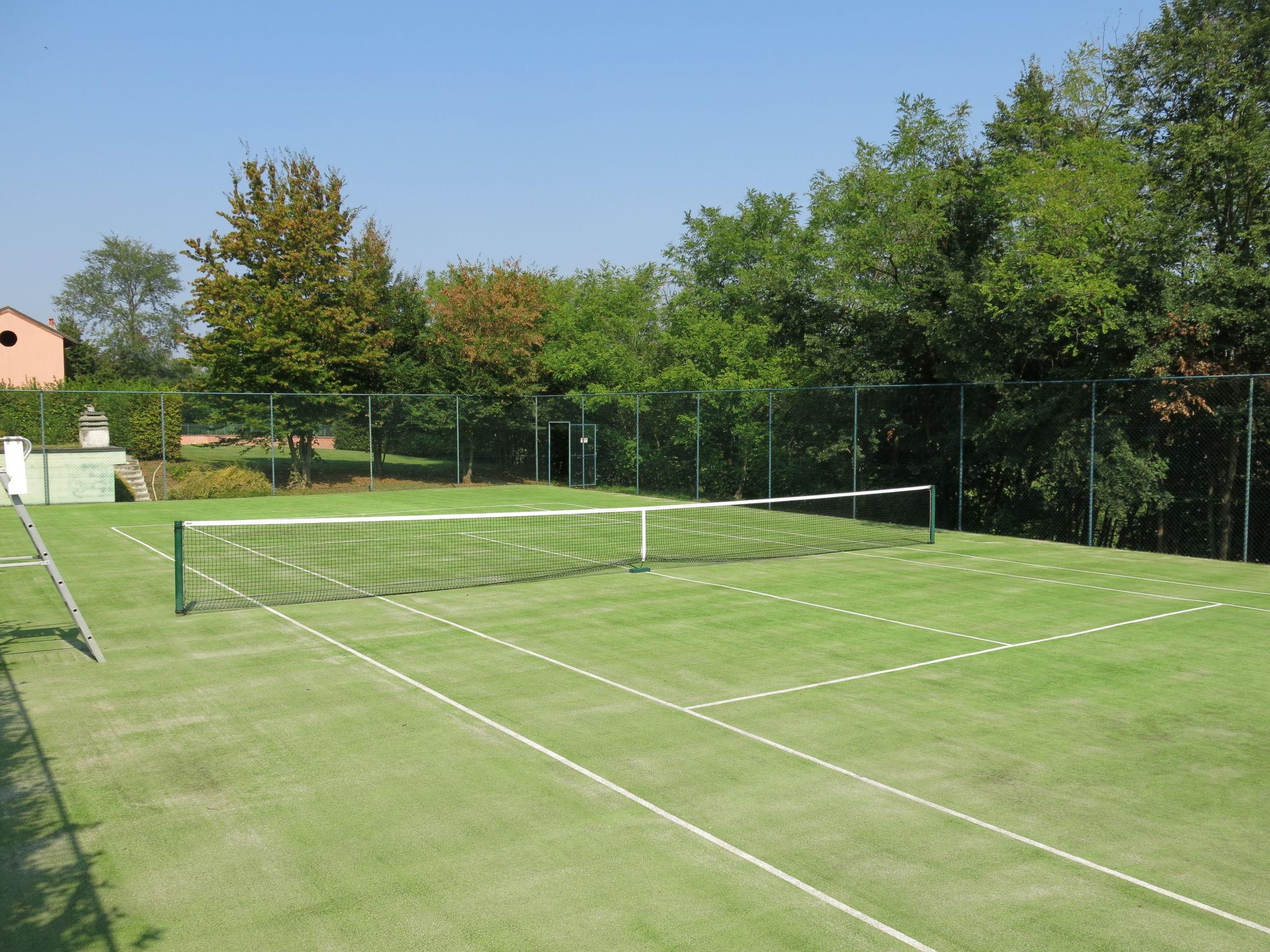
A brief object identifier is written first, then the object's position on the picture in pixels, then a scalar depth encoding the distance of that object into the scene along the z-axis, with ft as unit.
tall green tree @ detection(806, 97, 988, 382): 75.46
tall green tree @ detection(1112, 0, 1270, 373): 58.29
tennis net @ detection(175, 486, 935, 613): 45.21
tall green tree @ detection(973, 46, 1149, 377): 60.18
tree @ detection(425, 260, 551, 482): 113.60
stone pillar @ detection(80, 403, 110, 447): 96.37
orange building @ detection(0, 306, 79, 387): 158.40
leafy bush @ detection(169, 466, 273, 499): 94.58
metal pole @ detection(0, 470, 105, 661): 31.04
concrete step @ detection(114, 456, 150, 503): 90.79
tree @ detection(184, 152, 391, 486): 106.11
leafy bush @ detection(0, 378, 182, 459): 99.19
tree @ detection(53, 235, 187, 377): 304.09
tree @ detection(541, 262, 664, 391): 115.75
